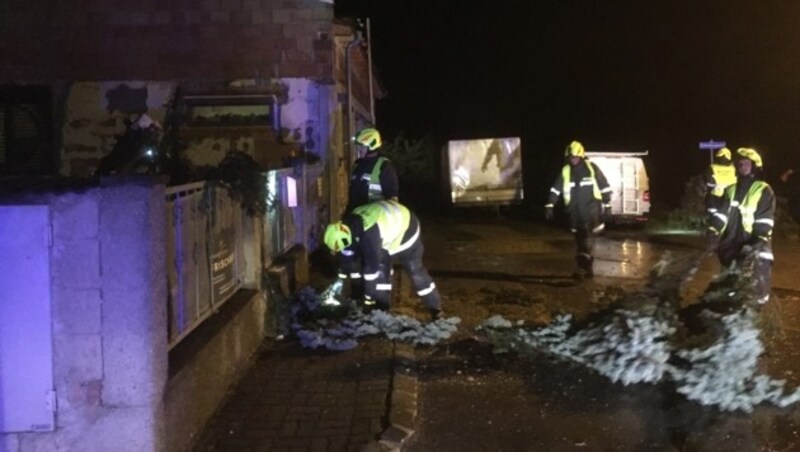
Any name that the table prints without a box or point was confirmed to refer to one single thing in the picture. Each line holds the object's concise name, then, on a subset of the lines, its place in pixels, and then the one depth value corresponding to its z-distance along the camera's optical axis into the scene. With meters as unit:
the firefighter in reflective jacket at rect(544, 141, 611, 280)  12.32
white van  21.53
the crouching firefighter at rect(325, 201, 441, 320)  8.59
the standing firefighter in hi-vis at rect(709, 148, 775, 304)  9.71
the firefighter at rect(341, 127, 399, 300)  9.91
